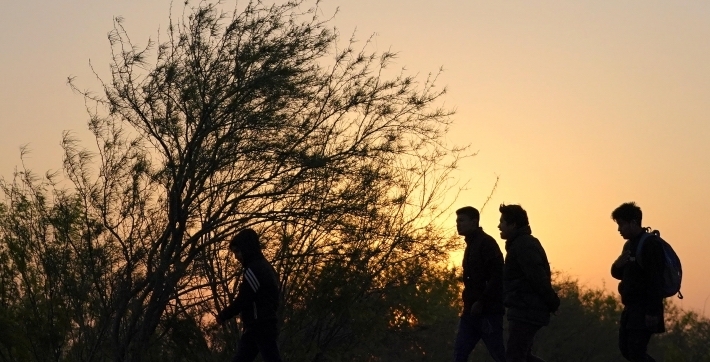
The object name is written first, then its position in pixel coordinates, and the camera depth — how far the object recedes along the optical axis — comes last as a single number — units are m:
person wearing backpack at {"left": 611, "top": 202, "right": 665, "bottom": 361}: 9.98
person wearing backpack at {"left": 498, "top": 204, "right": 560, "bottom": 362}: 9.80
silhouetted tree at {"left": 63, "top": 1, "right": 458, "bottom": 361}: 15.06
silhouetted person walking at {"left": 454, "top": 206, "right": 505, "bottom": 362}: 10.87
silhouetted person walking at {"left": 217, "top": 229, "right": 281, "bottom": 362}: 10.70
